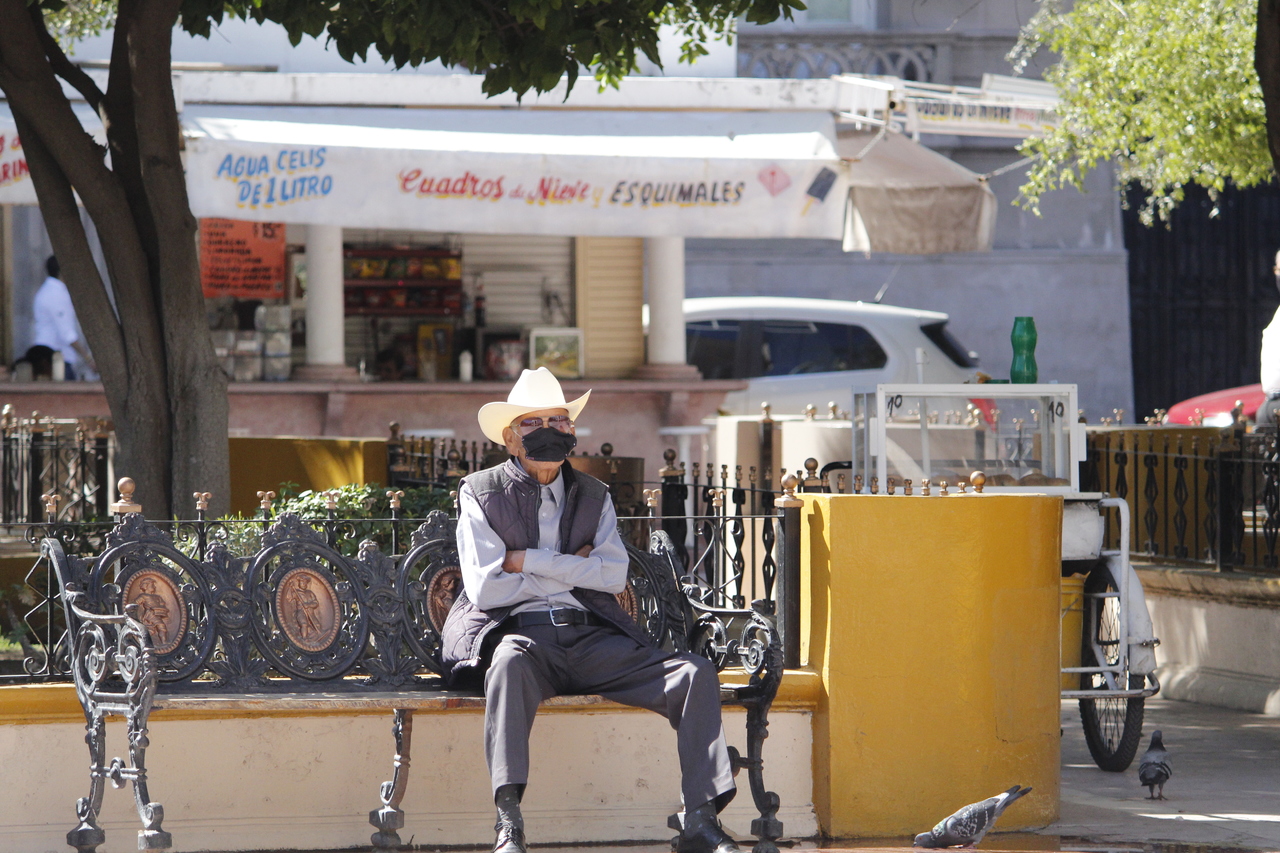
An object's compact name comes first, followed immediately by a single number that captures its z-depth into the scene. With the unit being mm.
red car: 33094
